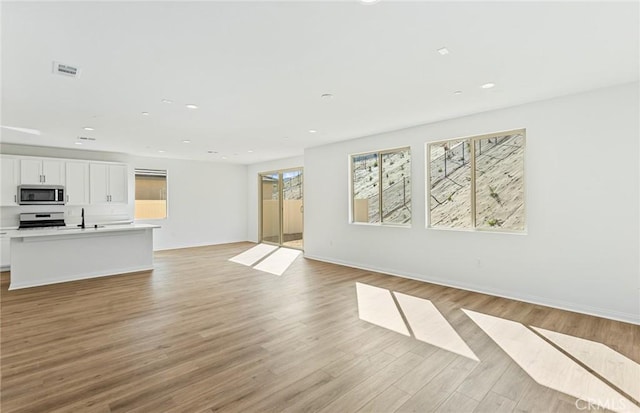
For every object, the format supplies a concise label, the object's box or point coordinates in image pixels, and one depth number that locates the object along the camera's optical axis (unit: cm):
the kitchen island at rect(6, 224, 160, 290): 500
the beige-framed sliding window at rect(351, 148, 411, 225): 573
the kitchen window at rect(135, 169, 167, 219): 851
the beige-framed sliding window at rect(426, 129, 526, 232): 443
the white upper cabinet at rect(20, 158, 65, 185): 649
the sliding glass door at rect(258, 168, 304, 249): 902
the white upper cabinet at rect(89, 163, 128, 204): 732
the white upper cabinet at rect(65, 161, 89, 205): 700
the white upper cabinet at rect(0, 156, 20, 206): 629
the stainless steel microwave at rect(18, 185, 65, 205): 642
